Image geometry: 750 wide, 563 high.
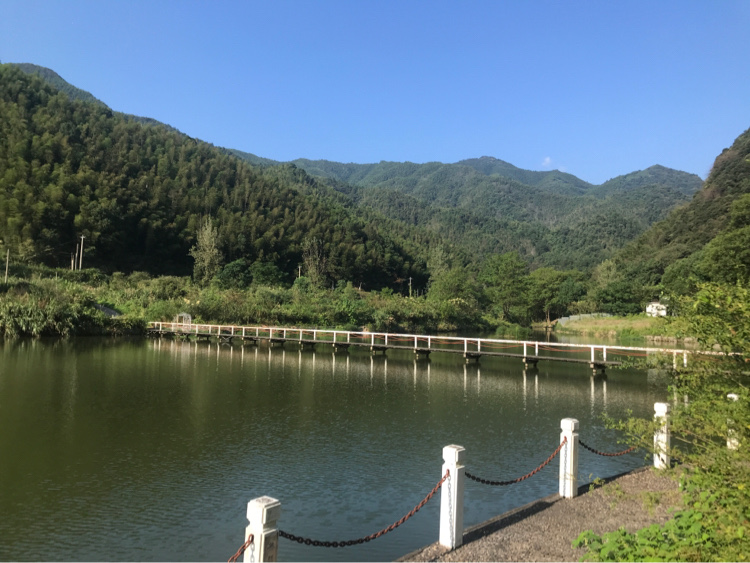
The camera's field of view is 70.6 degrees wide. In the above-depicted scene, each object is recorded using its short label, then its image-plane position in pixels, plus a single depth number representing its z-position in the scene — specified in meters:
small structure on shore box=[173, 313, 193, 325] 34.93
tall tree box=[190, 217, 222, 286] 58.06
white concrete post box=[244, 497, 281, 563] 3.40
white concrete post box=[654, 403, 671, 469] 5.99
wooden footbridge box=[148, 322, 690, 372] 25.25
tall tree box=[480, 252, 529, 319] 59.97
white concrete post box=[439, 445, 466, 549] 4.72
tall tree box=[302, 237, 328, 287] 59.92
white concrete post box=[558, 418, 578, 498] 6.01
